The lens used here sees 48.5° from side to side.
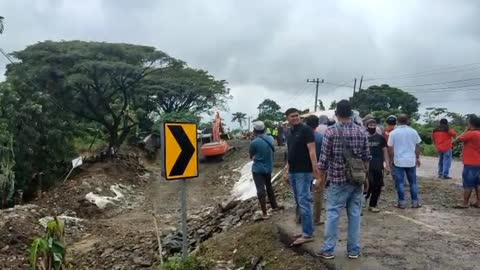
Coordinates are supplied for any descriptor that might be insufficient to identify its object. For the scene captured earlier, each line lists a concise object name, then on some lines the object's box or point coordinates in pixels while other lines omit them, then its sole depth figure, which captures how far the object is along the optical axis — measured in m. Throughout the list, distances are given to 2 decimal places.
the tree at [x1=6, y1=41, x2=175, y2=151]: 27.59
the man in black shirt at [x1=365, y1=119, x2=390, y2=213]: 9.05
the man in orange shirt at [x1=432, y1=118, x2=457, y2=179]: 13.59
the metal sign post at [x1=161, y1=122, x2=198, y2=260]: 6.42
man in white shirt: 9.37
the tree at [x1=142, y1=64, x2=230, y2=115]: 43.46
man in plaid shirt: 6.10
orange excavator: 29.12
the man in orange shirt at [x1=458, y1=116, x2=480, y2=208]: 9.46
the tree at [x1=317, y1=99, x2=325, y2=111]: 53.70
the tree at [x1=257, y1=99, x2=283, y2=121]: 69.05
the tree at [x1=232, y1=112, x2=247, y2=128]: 82.81
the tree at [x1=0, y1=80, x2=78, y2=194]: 22.66
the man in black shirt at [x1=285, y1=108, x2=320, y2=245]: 7.05
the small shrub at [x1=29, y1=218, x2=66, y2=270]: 7.78
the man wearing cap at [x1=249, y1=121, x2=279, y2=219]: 9.08
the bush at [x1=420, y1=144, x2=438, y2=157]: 31.17
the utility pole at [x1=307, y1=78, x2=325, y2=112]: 60.09
